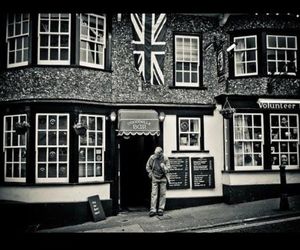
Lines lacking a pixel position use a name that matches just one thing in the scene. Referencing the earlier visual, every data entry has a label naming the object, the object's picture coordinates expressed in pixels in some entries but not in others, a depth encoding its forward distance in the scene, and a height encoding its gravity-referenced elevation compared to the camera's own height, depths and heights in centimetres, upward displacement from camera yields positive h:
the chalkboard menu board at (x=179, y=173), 1149 -97
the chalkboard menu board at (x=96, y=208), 1025 -195
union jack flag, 1080 +326
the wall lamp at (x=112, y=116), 1102 +100
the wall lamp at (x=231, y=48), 1107 +332
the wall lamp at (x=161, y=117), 1138 +99
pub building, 1032 +126
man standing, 1036 -98
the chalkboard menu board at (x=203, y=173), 1163 -98
